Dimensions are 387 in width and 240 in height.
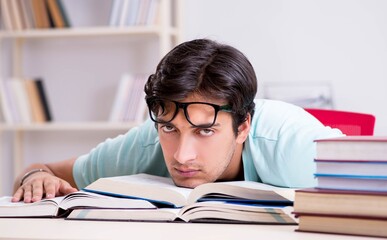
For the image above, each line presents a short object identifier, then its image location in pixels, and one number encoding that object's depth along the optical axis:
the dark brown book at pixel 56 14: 3.82
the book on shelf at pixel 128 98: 3.70
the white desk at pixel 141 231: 0.98
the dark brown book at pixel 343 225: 0.96
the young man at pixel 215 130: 1.45
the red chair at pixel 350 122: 2.04
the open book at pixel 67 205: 1.23
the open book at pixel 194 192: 1.22
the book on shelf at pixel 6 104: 3.89
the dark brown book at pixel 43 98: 3.96
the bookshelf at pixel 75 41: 3.65
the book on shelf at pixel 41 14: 3.85
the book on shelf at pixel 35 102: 3.93
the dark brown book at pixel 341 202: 0.97
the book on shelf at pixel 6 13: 3.87
